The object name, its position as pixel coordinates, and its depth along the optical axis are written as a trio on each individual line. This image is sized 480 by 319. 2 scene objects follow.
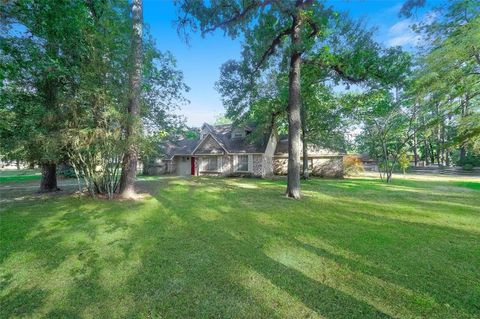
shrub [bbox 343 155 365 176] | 23.27
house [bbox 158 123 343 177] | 21.36
